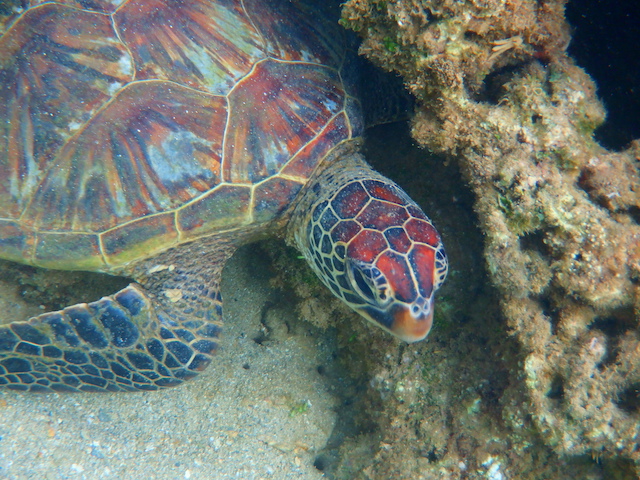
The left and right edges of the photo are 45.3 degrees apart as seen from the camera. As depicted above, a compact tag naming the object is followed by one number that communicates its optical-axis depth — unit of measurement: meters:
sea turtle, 0.63
